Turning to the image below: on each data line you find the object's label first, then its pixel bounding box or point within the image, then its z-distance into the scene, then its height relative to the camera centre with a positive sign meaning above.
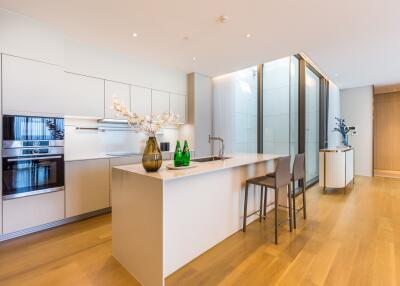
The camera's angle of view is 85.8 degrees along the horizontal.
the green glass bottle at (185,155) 2.26 -0.14
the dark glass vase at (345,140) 5.60 +0.03
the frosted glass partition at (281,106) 4.46 +0.77
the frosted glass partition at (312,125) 4.91 +0.41
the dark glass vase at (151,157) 1.91 -0.14
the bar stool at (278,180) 2.51 -0.49
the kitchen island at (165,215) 1.73 -0.68
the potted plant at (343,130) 5.50 +0.29
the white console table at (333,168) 4.48 -0.57
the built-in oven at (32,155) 2.50 -0.16
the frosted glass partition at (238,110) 5.00 +0.74
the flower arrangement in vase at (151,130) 1.91 +0.11
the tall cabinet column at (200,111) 4.75 +0.70
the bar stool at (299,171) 2.90 -0.41
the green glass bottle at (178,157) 2.22 -0.16
